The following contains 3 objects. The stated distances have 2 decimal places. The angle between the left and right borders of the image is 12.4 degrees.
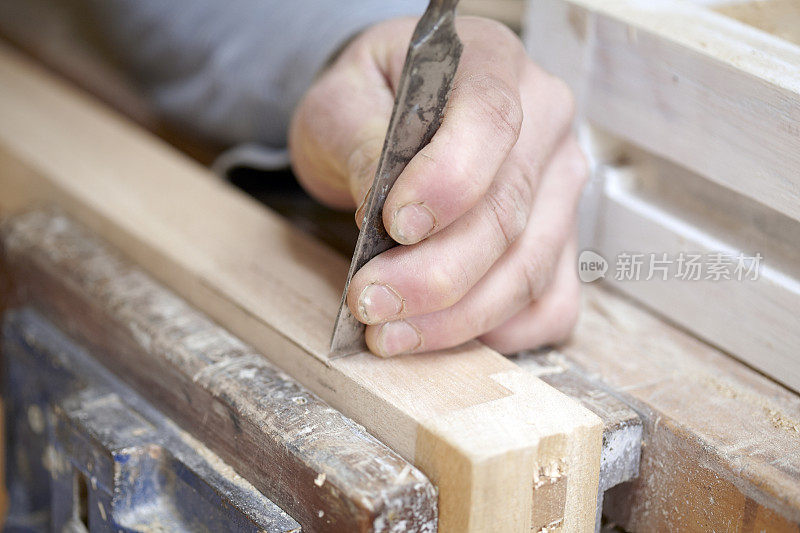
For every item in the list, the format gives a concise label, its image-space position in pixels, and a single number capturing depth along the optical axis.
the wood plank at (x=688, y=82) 1.08
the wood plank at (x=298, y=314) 1.04
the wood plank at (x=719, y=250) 1.10
